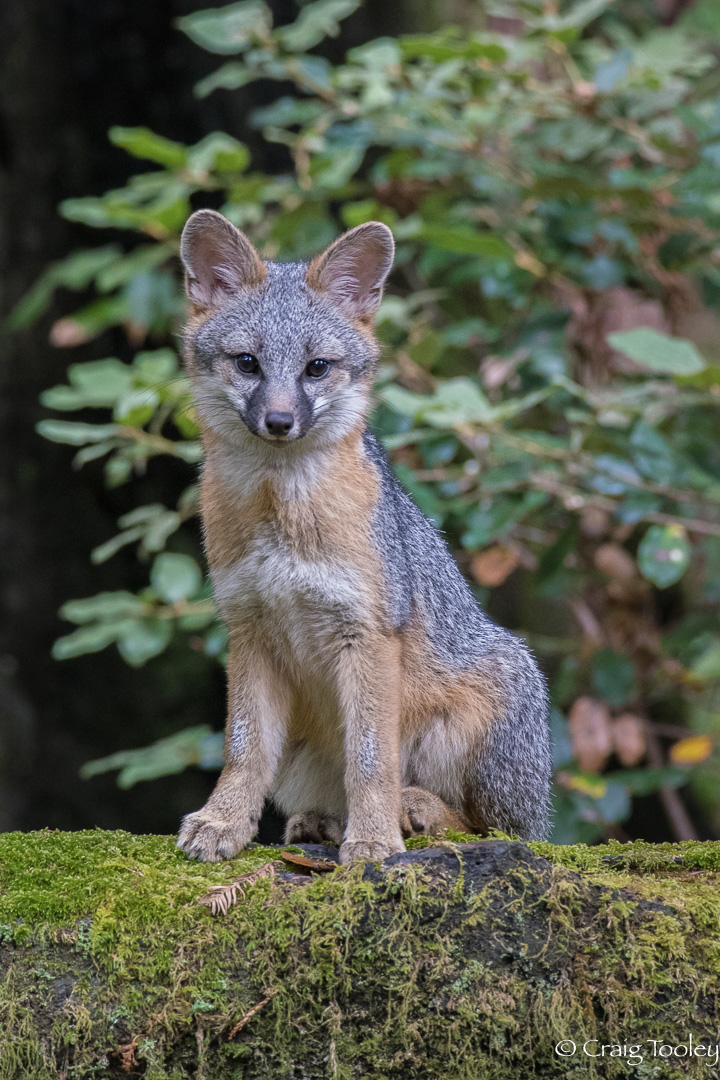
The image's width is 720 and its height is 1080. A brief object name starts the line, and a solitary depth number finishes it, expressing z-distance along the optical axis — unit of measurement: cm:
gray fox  793
